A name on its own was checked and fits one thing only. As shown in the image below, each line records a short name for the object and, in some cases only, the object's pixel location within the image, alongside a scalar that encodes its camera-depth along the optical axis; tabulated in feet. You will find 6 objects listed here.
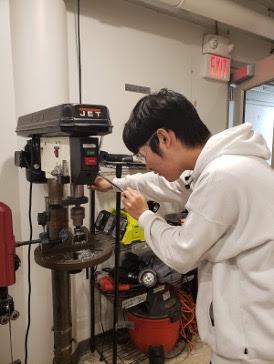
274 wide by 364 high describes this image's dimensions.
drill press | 3.09
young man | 2.71
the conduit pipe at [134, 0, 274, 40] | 6.03
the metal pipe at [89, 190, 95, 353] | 5.72
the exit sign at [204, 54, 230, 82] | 7.85
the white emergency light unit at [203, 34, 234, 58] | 7.73
